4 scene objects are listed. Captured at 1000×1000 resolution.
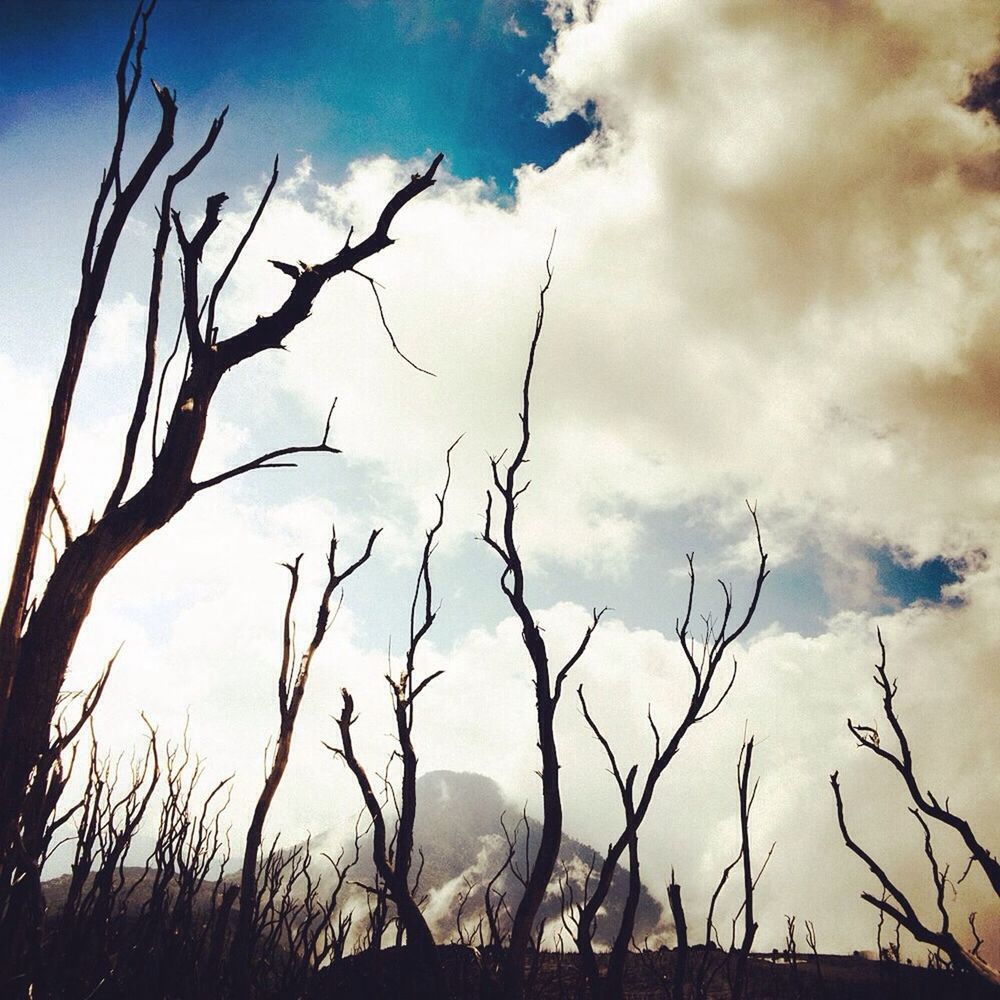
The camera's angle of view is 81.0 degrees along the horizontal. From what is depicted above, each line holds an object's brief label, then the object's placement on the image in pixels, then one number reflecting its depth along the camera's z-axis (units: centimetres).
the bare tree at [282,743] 505
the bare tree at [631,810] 448
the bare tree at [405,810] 467
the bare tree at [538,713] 417
